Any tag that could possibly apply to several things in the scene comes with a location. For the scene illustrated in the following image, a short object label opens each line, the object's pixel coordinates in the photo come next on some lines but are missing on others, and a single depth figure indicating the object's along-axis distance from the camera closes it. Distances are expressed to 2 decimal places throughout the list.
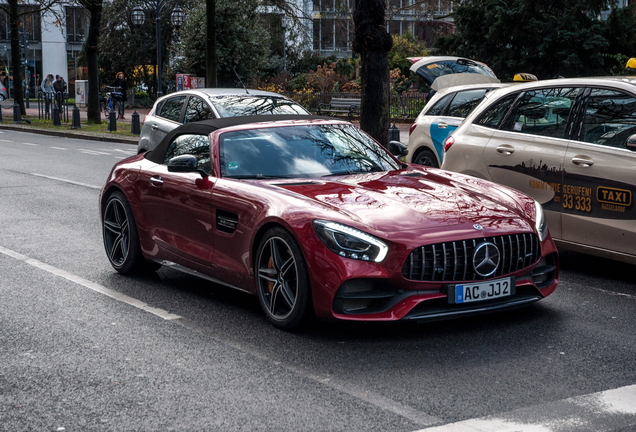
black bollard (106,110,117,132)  28.82
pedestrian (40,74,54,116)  42.40
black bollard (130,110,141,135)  27.72
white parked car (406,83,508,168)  12.43
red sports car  5.09
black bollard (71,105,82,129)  30.52
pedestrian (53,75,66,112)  37.40
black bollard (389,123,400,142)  20.33
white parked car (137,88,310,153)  12.46
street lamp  34.25
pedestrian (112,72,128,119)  34.03
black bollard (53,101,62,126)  32.50
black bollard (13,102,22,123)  34.97
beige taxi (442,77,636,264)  6.82
